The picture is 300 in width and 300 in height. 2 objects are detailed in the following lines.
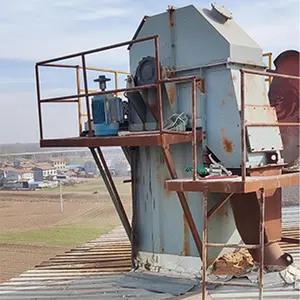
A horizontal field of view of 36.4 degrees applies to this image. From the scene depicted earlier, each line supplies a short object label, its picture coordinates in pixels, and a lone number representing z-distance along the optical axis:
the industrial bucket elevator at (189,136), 5.47
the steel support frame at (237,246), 4.47
